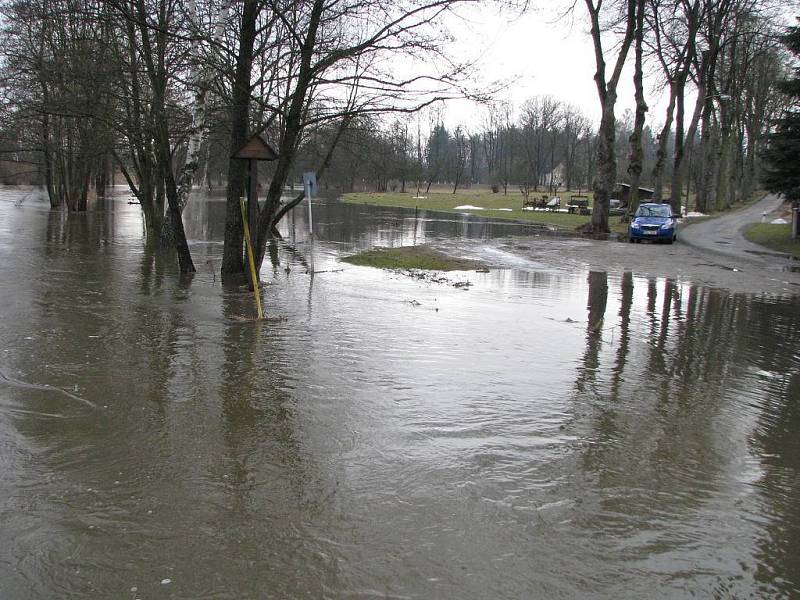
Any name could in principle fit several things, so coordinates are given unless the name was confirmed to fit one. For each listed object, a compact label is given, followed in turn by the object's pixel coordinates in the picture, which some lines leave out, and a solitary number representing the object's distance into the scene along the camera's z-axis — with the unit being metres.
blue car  26.92
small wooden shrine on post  10.49
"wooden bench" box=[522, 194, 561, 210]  58.00
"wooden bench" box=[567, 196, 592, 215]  52.69
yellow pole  9.30
